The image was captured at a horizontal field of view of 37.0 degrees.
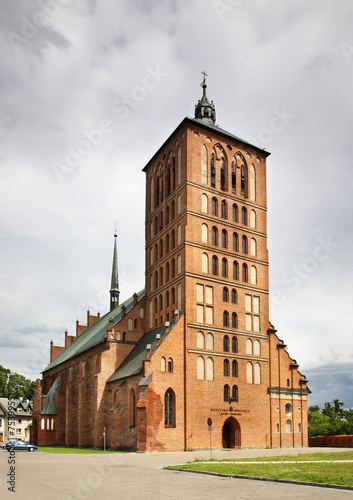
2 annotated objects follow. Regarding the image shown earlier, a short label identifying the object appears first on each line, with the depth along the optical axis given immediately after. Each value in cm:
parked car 4325
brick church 4069
